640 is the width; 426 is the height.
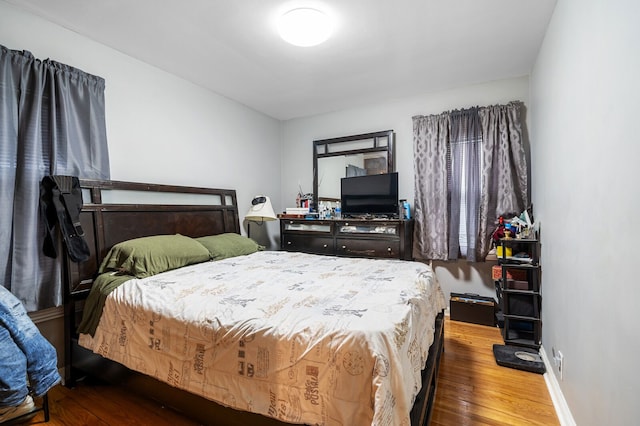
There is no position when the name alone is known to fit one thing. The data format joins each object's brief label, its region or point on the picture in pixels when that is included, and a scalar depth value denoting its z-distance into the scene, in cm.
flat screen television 371
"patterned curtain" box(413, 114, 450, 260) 348
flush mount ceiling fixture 209
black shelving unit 258
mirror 391
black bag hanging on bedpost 205
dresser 342
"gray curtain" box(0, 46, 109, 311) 192
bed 111
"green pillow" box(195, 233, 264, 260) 291
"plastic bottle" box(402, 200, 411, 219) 363
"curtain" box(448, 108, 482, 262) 333
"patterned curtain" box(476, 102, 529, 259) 312
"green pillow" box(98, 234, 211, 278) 216
